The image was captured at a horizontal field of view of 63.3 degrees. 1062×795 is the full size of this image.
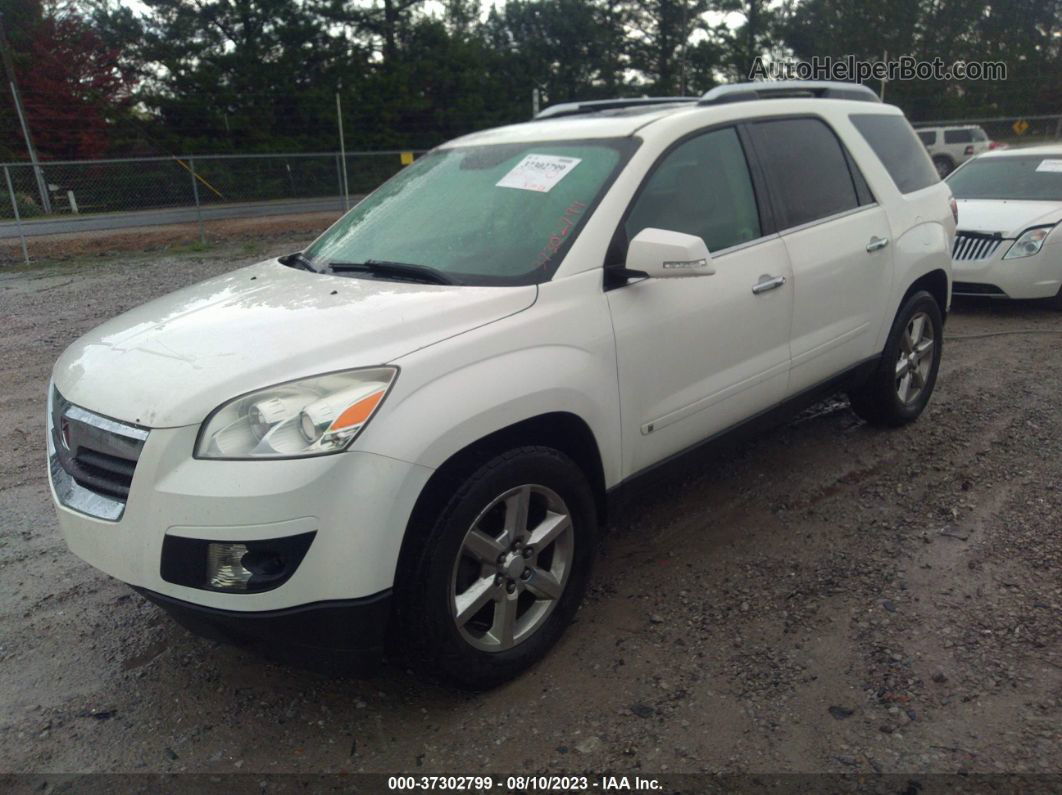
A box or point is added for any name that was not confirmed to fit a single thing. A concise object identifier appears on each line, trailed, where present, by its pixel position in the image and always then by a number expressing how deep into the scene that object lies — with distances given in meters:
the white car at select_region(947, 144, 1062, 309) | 7.72
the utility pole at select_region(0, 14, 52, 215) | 27.72
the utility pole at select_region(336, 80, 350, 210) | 18.76
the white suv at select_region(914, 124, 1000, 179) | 27.45
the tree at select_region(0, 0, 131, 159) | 31.23
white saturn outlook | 2.38
